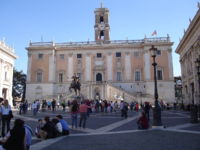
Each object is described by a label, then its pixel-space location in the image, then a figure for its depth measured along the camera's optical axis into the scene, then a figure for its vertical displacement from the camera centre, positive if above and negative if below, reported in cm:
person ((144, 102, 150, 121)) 1478 -94
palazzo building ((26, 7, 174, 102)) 4353 +677
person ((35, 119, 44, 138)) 805 -130
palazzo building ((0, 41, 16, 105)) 3659 +534
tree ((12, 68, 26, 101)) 5906 +383
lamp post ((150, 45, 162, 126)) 1092 -114
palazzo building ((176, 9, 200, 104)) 2564 +571
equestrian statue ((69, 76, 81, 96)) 2859 +171
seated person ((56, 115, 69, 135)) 876 -131
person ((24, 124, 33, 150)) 524 -103
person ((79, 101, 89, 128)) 1095 -82
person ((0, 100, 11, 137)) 880 -66
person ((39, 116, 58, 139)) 786 -134
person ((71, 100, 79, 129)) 1086 -78
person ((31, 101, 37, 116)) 1868 -106
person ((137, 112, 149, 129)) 1032 -142
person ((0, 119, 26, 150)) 468 -98
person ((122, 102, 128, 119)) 1646 -120
